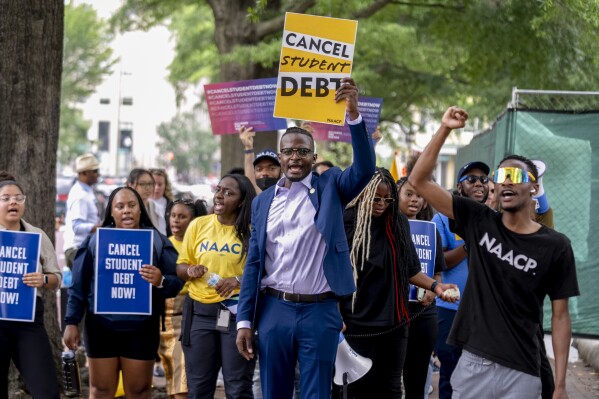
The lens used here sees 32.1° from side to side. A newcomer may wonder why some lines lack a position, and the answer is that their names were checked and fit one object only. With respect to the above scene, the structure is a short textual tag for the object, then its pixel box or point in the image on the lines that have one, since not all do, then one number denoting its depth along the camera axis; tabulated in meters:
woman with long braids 7.16
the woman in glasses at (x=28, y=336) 7.28
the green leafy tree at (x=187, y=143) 81.50
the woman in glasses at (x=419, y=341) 7.79
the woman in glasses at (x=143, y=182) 10.73
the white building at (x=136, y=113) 91.94
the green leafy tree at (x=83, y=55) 51.91
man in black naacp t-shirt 5.36
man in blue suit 6.08
